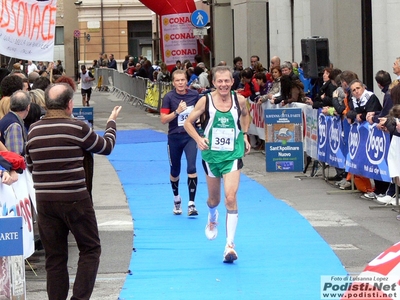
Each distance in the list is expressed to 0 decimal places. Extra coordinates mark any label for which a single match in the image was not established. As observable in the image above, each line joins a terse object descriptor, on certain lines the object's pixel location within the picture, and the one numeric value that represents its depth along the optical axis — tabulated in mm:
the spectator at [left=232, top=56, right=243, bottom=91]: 23656
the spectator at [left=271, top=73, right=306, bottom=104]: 18016
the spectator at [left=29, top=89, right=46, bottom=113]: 11352
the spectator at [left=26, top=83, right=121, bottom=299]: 7137
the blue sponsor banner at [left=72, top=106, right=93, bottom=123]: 15740
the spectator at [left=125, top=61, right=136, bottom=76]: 42538
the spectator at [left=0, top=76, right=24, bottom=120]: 10500
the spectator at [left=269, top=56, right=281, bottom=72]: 21900
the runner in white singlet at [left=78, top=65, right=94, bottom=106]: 36719
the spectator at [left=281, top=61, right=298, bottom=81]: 18859
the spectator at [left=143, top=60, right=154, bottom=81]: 37469
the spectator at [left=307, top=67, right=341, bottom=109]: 15820
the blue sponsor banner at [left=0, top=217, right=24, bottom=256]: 6484
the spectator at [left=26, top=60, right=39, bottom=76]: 30544
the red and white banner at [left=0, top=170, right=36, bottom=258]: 8266
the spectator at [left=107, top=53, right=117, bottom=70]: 50312
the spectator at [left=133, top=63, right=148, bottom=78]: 37500
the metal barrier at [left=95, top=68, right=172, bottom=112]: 32672
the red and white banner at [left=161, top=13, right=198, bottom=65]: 34406
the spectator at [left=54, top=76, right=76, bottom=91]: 10367
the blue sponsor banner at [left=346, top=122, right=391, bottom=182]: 12891
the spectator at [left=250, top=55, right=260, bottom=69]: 24828
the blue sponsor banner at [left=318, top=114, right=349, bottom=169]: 14758
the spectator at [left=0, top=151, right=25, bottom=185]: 7785
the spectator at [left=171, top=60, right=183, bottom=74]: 32069
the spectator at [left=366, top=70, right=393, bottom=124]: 13030
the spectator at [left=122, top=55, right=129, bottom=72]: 48281
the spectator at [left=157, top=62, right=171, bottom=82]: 32688
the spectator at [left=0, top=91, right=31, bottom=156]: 9352
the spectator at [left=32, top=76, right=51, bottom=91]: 13266
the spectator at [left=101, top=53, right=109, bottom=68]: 52375
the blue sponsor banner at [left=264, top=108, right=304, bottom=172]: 17375
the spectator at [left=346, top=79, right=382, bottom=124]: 13703
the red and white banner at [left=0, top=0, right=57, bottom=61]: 14234
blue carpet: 8414
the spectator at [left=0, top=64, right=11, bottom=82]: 17358
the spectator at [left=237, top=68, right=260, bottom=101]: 20875
